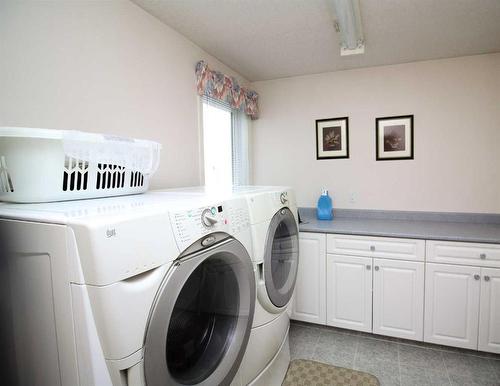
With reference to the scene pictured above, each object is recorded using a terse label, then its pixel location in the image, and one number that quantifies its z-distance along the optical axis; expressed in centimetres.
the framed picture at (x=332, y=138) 287
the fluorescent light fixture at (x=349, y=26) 164
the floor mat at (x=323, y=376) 184
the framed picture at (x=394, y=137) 267
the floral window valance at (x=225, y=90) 218
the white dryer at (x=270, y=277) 137
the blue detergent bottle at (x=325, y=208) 278
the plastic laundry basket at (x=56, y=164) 94
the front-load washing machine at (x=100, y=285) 68
